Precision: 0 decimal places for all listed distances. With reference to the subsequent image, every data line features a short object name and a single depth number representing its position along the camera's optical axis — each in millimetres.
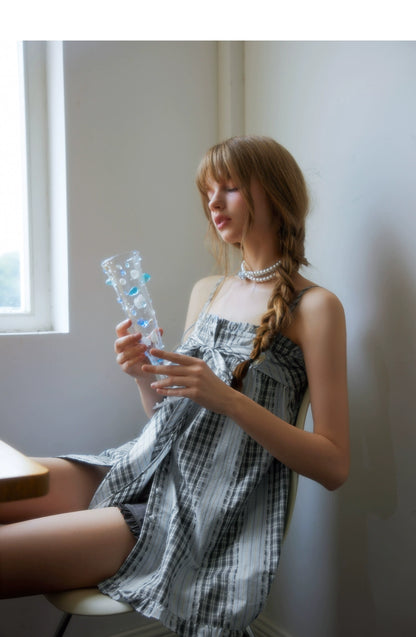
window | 1638
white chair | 966
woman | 1004
